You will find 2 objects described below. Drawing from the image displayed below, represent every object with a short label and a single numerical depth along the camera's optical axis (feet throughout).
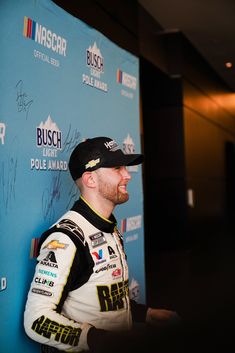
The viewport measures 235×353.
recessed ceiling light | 21.31
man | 4.78
